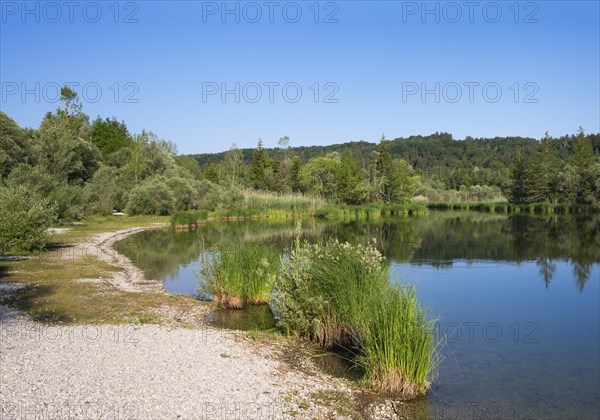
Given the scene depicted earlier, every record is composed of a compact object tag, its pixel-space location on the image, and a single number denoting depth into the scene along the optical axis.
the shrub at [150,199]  49.96
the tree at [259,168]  77.40
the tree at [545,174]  69.62
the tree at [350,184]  68.56
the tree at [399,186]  69.56
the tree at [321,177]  73.19
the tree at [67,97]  71.44
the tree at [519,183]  72.67
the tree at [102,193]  45.88
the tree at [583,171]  66.44
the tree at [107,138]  81.12
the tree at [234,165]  82.62
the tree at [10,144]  39.16
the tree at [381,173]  71.12
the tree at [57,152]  45.69
